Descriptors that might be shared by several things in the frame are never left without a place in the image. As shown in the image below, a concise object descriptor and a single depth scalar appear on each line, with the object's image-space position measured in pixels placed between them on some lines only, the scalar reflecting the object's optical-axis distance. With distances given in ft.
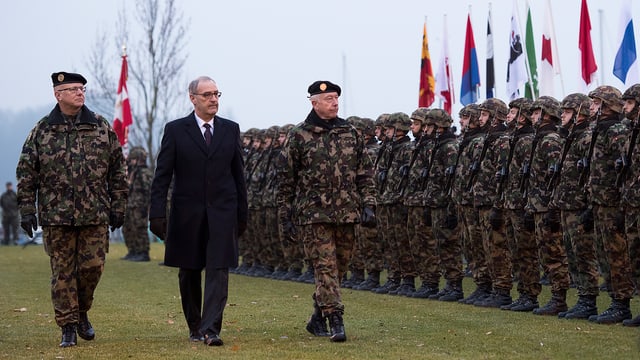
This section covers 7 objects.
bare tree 140.05
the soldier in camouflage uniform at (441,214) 52.85
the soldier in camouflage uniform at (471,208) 50.55
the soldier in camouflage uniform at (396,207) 56.70
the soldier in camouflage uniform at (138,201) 91.66
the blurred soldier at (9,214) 135.33
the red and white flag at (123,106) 95.40
